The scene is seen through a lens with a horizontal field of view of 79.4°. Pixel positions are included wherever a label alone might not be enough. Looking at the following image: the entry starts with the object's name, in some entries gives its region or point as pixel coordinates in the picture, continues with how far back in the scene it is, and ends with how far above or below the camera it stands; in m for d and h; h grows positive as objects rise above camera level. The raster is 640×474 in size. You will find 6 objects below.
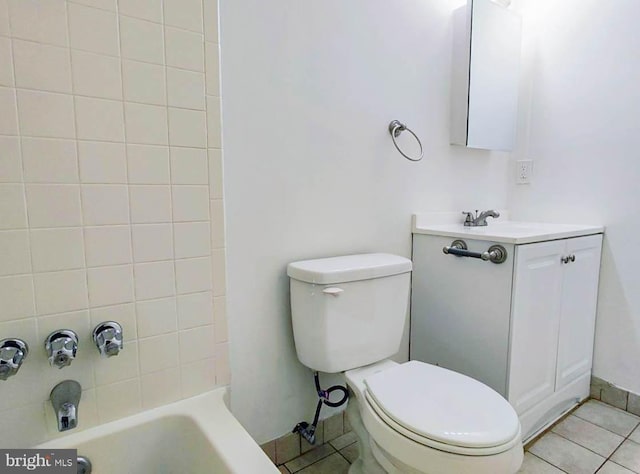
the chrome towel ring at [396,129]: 1.61 +0.26
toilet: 0.94 -0.58
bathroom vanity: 1.43 -0.48
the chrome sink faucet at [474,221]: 1.80 -0.14
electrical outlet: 2.04 +0.11
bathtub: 0.85 -0.58
